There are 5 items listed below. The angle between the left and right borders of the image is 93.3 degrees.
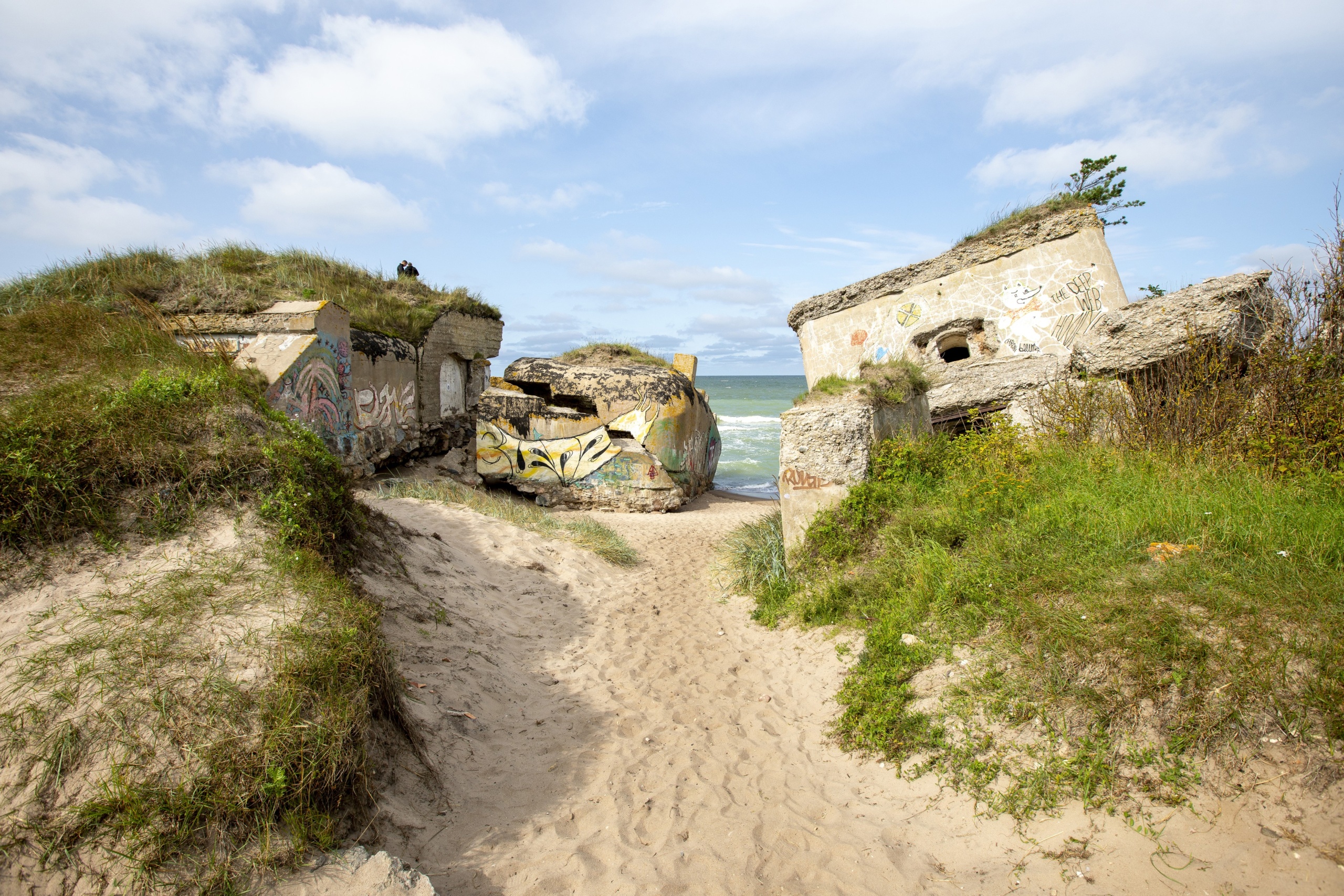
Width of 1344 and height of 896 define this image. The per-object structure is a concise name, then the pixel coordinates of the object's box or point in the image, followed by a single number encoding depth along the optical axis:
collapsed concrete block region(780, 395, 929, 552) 6.22
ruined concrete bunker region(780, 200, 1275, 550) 6.32
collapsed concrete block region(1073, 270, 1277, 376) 6.29
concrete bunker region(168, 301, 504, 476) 7.77
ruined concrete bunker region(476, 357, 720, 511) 11.35
